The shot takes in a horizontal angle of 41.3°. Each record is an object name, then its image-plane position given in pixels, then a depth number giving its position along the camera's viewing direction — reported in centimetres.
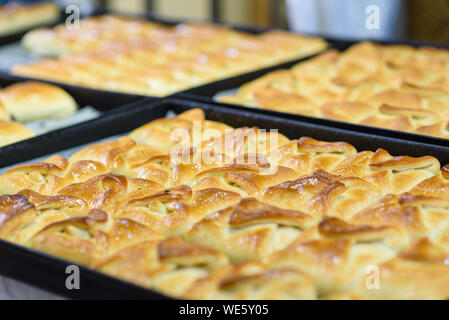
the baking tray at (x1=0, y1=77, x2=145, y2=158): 266
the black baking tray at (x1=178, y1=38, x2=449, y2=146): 202
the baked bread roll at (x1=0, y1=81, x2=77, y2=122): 267
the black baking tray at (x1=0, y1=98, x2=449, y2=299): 124
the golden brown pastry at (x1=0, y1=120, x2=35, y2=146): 228
